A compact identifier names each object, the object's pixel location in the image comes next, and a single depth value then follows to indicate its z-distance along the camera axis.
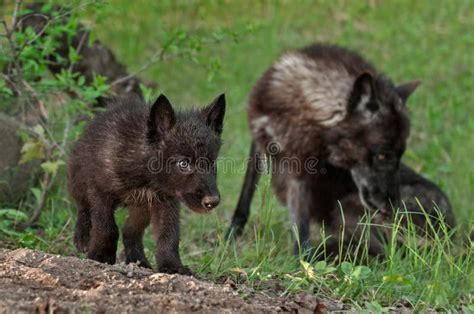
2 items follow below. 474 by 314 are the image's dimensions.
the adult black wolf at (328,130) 12.99
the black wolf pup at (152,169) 9.26
